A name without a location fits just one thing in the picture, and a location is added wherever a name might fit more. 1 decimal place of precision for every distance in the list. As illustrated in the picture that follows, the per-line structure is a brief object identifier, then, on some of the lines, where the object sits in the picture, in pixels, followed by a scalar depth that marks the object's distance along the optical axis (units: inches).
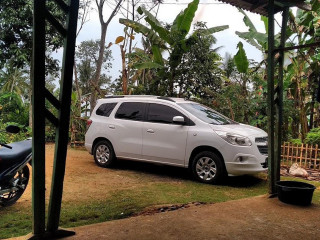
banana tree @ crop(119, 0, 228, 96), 413.1
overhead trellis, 117.2
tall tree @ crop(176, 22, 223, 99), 452.4
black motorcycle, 168.4
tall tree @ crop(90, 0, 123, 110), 637.1
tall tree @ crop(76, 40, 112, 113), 981.2
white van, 263.9
